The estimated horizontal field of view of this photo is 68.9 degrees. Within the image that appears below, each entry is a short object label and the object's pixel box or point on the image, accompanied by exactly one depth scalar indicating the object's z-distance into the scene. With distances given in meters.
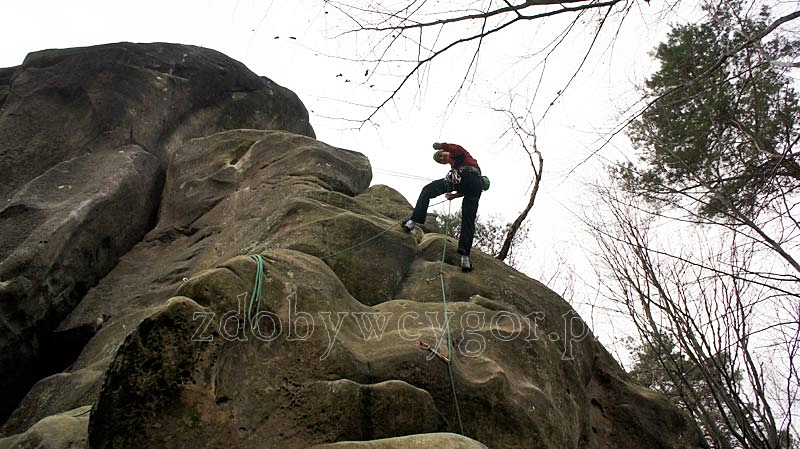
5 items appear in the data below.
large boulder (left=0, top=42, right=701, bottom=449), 4.00
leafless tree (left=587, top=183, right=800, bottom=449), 6.86
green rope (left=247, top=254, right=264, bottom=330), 4.50
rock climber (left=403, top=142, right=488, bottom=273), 8.23
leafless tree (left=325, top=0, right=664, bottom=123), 4.05
